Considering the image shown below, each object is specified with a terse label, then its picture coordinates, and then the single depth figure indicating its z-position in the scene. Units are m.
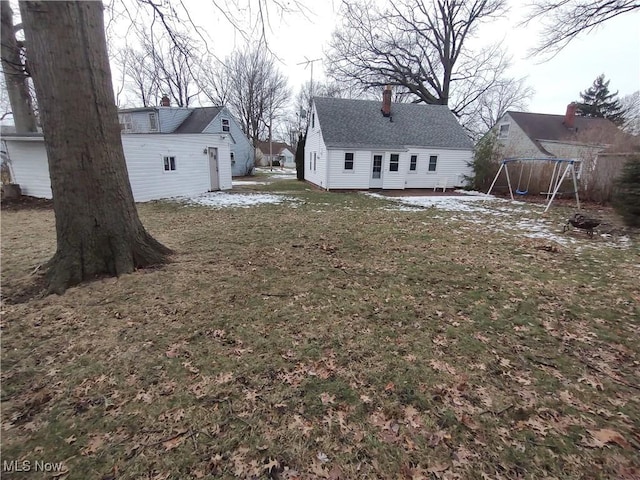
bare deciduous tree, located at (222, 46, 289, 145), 38.62
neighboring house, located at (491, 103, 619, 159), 22.78
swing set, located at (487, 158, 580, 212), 14.84
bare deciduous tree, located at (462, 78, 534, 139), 39.71
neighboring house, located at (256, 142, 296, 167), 59.72
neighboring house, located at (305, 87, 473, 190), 18.34
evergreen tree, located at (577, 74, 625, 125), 36.66
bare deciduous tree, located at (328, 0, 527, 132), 24.89
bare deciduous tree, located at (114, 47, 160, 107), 29.00
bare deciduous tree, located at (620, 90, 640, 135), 34.91
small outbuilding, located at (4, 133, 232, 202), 12.06
